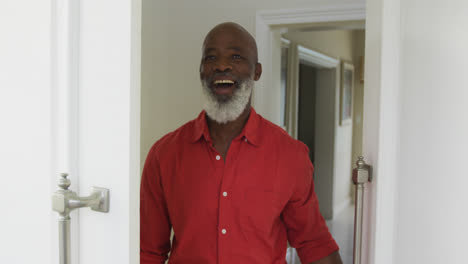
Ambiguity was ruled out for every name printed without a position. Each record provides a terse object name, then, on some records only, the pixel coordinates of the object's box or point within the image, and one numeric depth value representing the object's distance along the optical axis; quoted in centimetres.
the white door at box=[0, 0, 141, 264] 75
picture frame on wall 552
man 142
